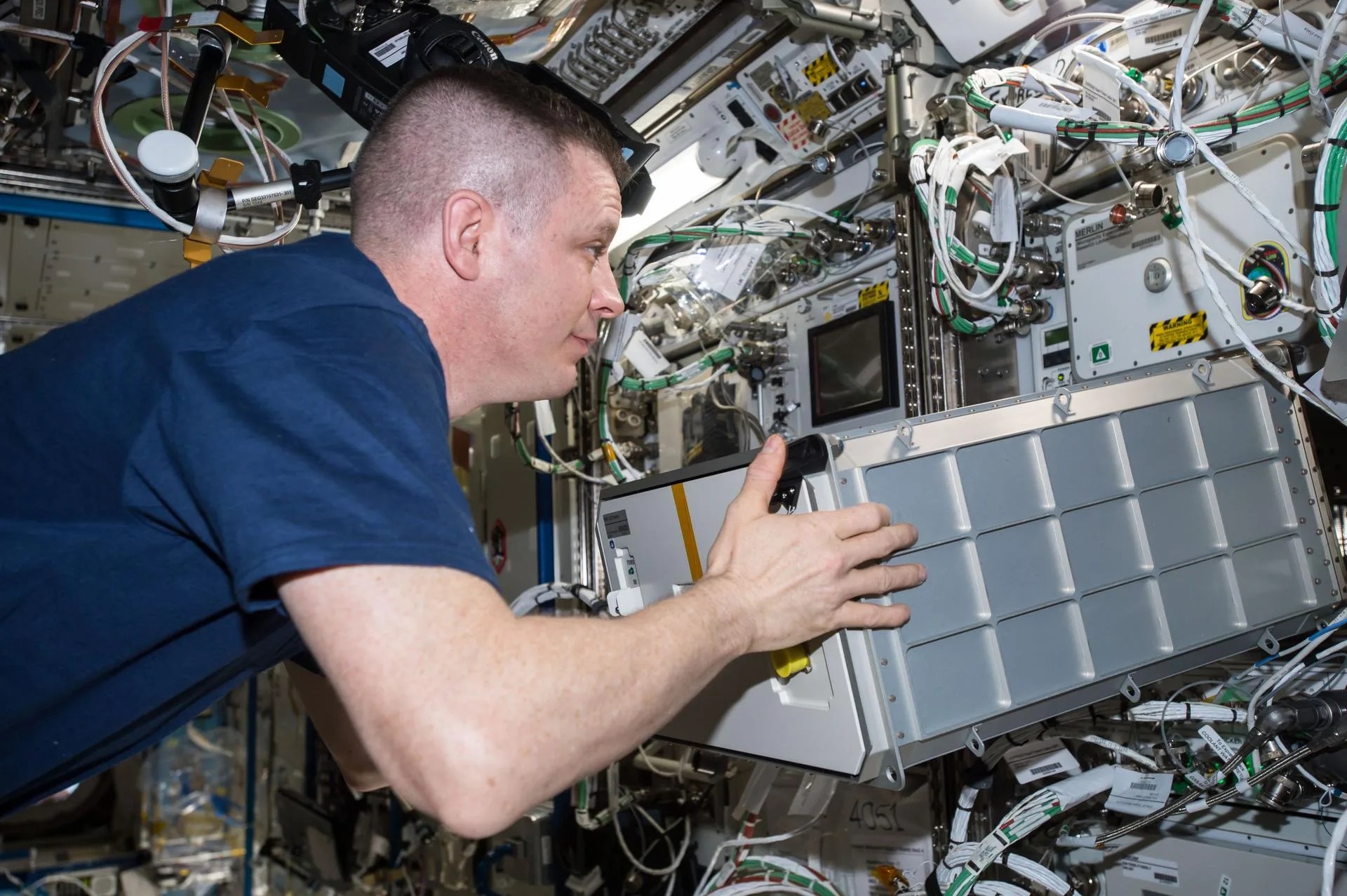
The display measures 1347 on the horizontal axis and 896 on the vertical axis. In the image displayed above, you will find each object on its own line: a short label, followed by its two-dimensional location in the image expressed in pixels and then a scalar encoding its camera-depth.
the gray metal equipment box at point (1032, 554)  1.53
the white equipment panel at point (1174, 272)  1.99
